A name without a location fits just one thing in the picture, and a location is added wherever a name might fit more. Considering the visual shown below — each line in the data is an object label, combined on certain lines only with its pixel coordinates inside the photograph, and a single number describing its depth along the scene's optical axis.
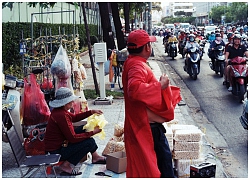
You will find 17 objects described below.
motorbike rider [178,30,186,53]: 25.30
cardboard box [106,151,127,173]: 5.48
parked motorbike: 5.78
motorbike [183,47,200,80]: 15.19
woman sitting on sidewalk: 5.37
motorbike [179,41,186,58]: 24.08
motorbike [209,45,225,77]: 15.58
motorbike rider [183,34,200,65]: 16.19
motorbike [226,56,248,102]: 11.12
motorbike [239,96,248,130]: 7.27
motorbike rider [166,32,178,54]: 24.23
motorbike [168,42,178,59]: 23.81
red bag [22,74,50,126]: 6.31
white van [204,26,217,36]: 44.96
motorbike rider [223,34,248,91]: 11.65
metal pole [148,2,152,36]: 29.42
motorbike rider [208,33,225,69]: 16.25
